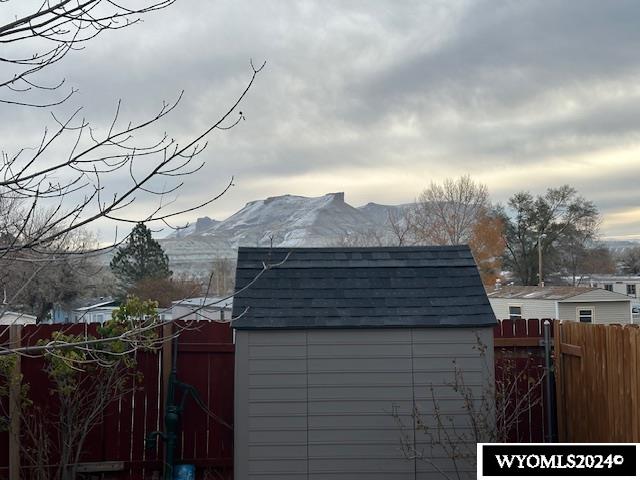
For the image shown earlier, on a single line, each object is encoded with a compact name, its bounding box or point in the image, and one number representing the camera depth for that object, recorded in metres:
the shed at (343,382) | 6.74
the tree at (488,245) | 41.72
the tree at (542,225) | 43.91
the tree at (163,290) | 34.78
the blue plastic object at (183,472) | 7.46
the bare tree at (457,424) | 6.61
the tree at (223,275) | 50.75
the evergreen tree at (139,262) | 43.12
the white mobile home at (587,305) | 28.95
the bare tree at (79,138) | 3.24
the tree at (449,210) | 44.03
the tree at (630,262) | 68.75
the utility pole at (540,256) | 39.55
